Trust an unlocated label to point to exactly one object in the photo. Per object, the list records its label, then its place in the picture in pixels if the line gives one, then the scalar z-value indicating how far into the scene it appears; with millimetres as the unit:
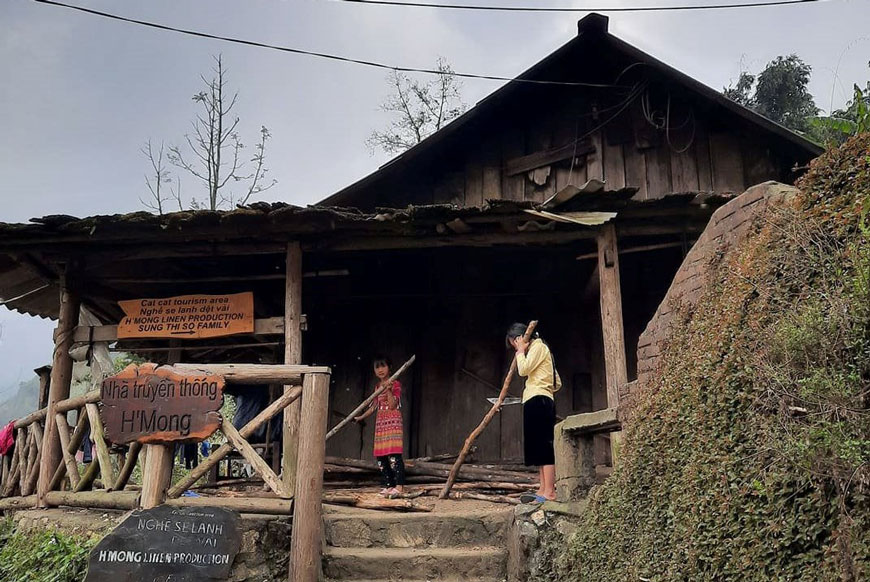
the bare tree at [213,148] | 22797
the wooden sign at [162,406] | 5426
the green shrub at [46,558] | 6145
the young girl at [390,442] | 7500
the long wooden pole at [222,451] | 5535
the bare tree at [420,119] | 24703
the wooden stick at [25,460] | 7930
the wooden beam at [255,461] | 5547
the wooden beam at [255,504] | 5574
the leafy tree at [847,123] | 3742
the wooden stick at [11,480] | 8164
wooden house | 8758
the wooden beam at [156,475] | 5418
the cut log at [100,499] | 6245
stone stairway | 5902
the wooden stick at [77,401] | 6559
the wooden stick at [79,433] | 6828
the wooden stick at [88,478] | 6824
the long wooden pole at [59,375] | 7602
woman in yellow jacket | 6352
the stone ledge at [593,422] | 5207
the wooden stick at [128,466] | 6016
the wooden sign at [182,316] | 8766
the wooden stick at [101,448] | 6445
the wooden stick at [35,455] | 7848
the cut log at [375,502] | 6715
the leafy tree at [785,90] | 19688
